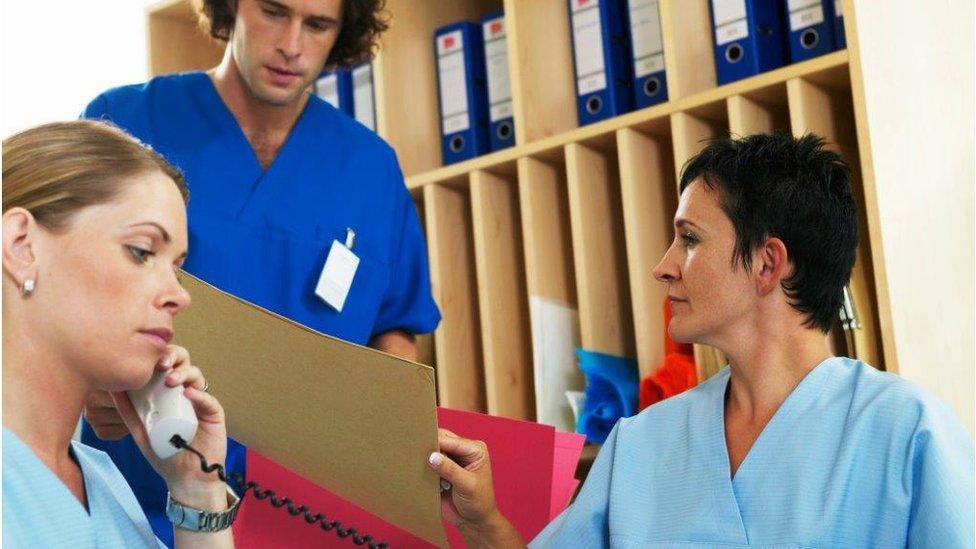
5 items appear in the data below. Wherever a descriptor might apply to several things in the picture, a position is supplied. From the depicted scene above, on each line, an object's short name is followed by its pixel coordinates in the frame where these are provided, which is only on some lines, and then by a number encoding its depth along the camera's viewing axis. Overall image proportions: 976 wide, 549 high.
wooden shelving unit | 2.29
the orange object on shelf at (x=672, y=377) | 2.30
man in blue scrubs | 1.86
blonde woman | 1.05
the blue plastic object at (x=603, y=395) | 2.43
